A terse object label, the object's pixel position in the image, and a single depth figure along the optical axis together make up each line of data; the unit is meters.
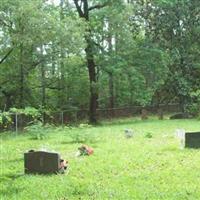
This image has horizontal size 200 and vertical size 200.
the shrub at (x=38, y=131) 20.48
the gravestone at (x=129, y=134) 19.31
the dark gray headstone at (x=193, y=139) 14.66
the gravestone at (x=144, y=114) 34.19
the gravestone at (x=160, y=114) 34.05
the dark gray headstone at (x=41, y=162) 11.08
